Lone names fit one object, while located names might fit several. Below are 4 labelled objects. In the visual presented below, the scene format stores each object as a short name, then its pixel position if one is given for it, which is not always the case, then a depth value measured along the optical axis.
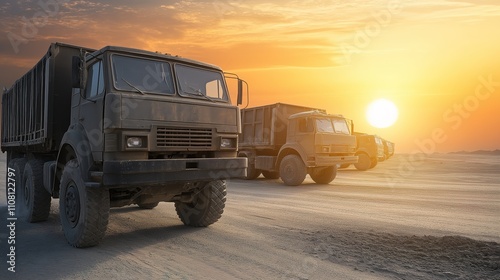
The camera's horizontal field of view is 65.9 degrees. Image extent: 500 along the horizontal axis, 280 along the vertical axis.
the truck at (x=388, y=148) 29.07
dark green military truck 5.18
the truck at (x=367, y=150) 23.95
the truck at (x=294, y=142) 14.05
